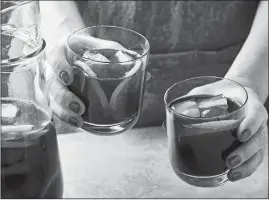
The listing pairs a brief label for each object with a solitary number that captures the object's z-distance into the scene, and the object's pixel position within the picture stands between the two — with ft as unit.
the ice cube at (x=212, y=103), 2.69
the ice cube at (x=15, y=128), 2.21
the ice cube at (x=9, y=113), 2.21
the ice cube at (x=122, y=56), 2.72
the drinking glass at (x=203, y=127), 2.61
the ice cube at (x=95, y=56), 2.65
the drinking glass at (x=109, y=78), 2.61
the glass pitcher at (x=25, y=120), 2.20
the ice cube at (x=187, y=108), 2.66
